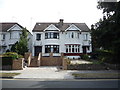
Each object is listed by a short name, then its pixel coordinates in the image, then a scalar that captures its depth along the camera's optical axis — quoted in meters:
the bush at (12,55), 12.63
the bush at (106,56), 12.80
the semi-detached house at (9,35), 21.94
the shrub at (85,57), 19.28
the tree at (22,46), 17.80
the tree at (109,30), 9.70
